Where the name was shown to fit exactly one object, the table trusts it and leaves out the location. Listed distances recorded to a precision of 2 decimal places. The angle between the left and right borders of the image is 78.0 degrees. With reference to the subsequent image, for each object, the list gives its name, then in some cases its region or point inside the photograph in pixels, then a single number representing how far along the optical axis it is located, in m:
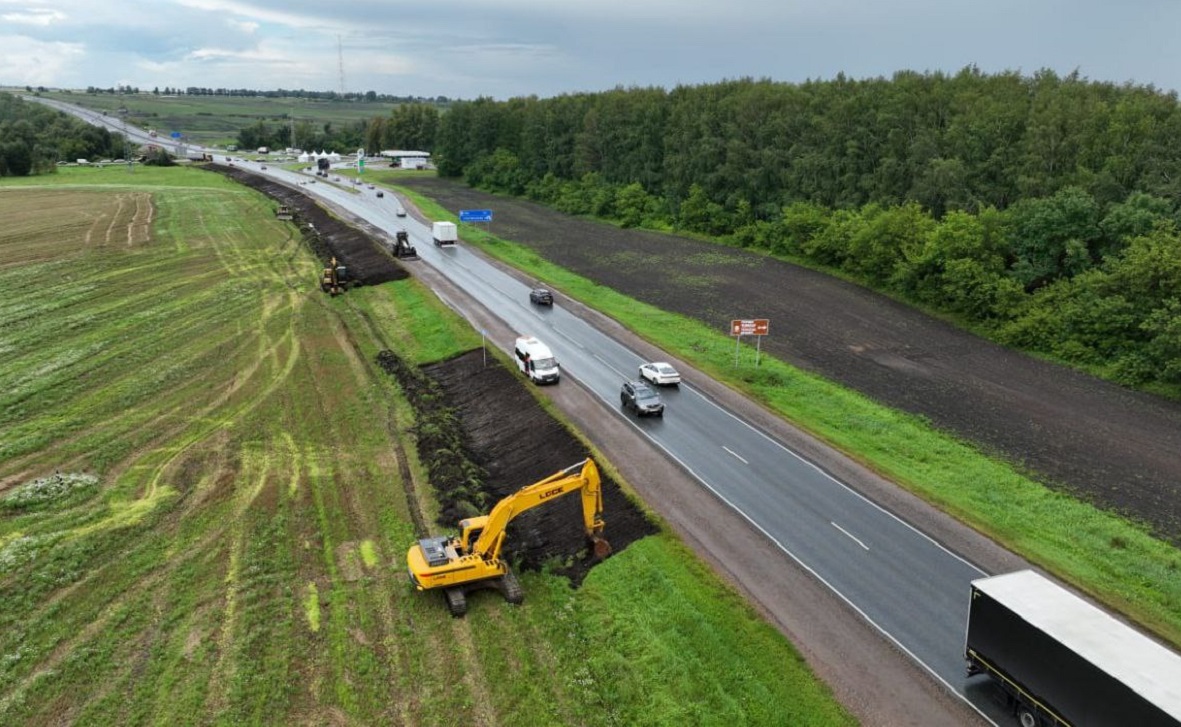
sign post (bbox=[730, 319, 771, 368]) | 44.84
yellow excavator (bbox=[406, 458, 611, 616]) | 23.77
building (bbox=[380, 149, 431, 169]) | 186.12
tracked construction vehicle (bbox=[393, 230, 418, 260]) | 77.12
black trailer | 16.02
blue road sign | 85.25
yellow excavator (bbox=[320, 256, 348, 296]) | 64.75
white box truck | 84.12
